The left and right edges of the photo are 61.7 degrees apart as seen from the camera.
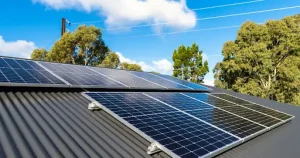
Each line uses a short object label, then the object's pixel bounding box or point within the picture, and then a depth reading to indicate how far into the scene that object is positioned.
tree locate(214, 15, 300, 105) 34.53
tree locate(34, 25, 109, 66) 46.22
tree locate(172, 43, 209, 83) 52.53
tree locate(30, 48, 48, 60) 53.17
